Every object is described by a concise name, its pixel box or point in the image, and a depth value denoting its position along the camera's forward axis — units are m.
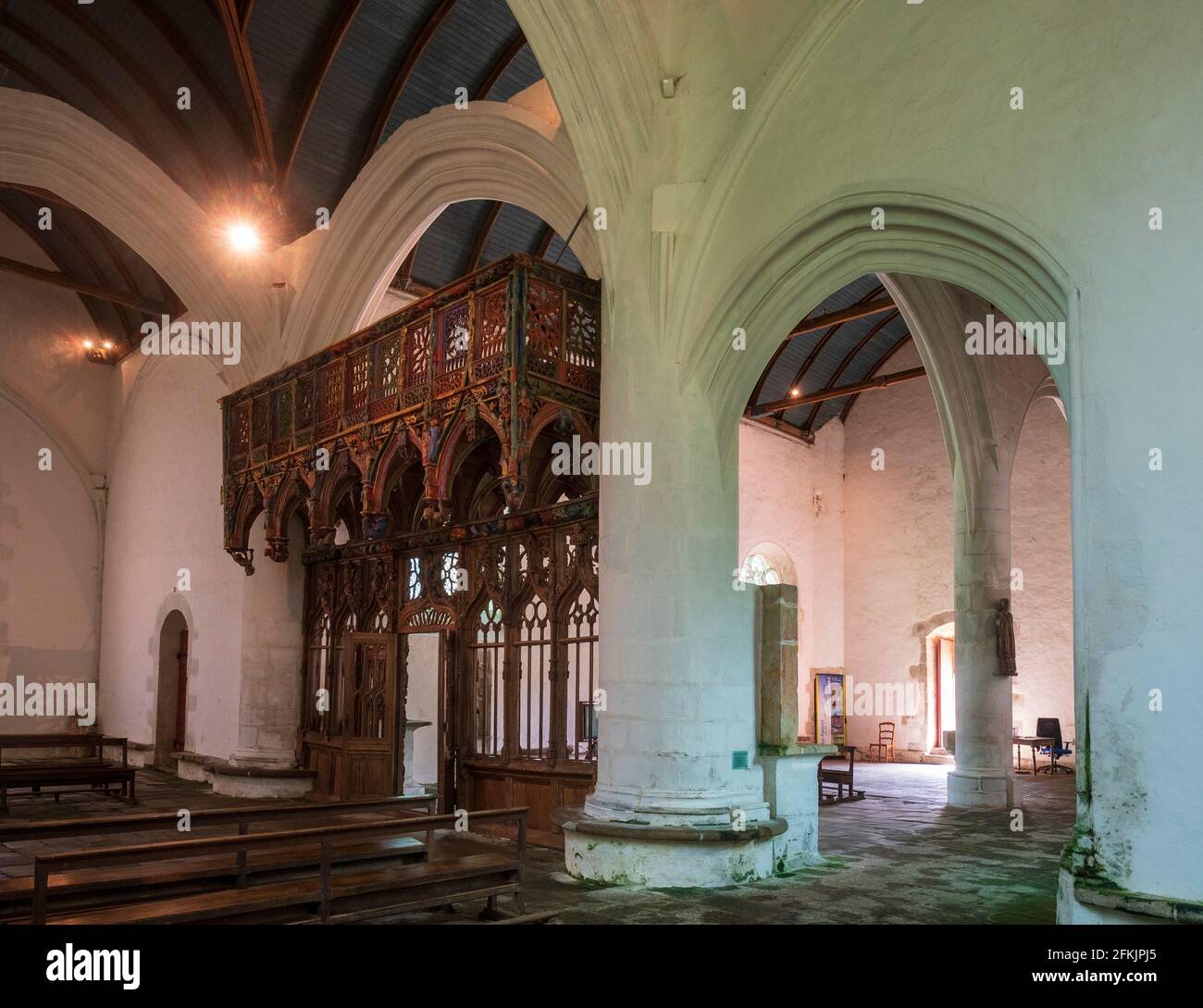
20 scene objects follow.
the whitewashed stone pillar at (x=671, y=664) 6.48
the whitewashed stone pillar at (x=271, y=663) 11.31
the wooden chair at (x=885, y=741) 18.47
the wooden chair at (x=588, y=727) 8.13
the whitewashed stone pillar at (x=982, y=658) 10.73
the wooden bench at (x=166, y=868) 4.46
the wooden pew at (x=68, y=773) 9.88
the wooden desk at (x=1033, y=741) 14.56
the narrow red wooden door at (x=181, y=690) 14.48
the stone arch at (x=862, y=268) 5.53
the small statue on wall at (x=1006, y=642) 10.57
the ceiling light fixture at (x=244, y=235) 8.70
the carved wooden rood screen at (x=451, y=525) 7.45
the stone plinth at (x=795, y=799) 7.02
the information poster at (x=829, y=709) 18.78
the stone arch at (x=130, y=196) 11.66
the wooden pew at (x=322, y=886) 4.16
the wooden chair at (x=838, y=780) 11.14
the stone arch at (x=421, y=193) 8.56
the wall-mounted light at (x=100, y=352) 16.27
